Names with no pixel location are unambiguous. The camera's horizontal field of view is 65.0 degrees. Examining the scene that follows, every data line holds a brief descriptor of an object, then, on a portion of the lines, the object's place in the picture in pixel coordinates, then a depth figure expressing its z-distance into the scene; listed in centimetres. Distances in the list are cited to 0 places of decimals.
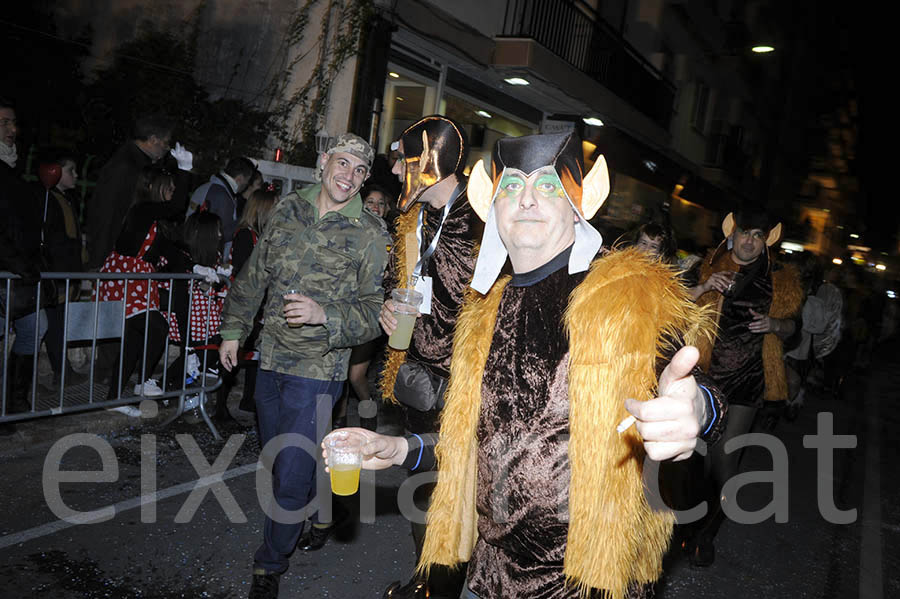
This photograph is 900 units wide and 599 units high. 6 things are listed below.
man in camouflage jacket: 353
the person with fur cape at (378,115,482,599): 343
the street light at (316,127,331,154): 1006
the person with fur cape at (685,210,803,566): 459
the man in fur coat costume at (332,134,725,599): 185
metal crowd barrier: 475
